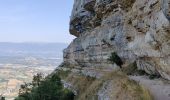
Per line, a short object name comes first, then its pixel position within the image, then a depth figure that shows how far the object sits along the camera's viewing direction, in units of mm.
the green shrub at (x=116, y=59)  20752
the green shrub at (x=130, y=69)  17076
